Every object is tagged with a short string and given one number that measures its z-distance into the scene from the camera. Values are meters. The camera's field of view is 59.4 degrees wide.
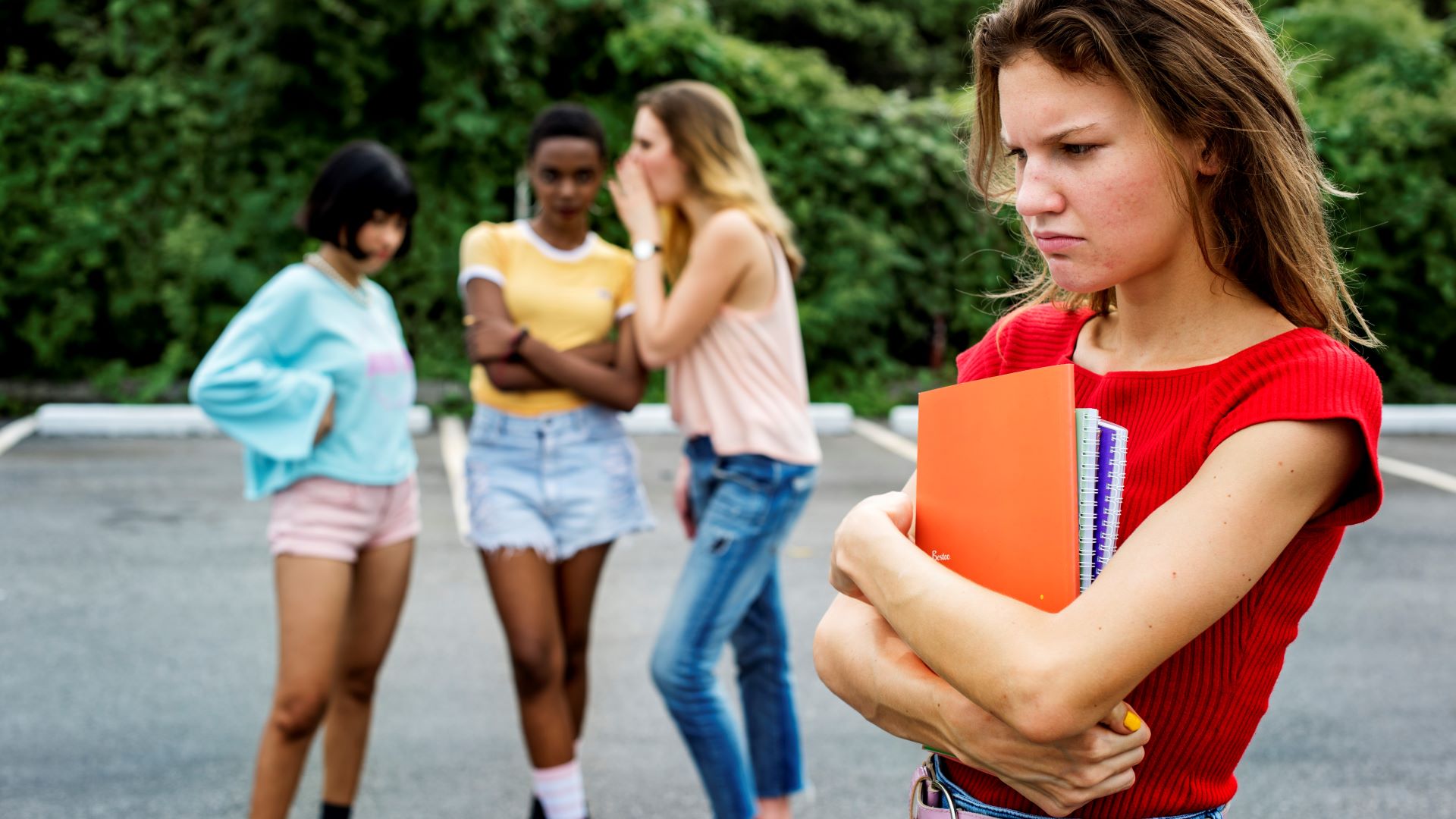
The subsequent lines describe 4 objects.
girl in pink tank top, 3.23
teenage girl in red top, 1.22
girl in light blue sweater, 3.15
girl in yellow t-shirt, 3.38
